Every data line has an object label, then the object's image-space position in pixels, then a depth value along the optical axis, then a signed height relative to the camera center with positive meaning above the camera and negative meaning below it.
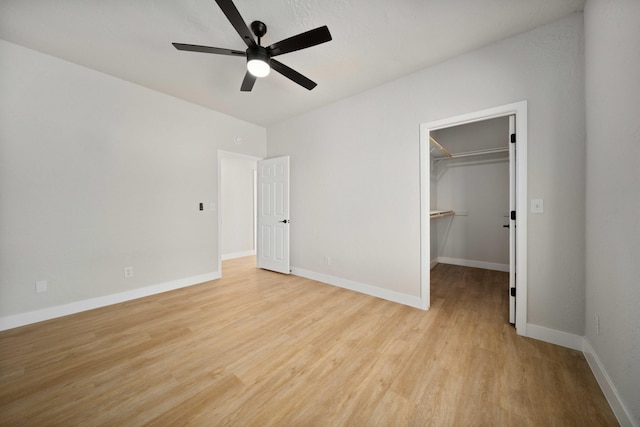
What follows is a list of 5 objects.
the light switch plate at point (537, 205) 2.07 +0.07
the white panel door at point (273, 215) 4.18 -0.05
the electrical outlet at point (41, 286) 2.45 -0.80
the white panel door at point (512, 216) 2.24 -0.04
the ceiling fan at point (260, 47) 1.61 +1.32
